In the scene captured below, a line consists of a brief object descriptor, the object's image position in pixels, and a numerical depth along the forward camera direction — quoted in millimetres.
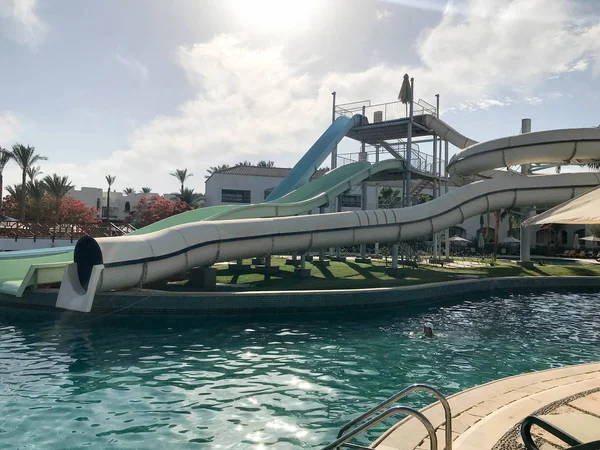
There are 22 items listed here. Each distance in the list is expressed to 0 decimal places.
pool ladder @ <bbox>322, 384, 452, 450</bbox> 3113
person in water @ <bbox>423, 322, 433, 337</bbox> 11134
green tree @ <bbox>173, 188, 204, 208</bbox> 61012
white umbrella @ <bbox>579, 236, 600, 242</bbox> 38591
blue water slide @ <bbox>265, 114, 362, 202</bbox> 27766
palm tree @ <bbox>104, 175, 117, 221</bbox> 67625
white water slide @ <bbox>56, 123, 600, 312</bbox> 12539
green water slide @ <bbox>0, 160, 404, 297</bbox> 13992
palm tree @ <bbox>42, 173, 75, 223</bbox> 43212
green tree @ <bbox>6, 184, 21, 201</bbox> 44522
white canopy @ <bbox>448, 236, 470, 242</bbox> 37453
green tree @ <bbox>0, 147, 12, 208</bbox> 45469
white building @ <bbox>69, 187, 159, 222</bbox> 67119
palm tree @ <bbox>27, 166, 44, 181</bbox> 46875
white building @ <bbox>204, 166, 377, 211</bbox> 53500
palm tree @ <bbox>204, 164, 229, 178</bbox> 76781
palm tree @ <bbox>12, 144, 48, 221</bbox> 46094
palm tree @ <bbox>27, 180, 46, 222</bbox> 43469
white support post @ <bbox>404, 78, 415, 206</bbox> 27125
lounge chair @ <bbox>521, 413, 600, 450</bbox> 2715
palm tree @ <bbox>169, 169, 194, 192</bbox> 65581
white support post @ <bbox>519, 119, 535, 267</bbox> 27328
